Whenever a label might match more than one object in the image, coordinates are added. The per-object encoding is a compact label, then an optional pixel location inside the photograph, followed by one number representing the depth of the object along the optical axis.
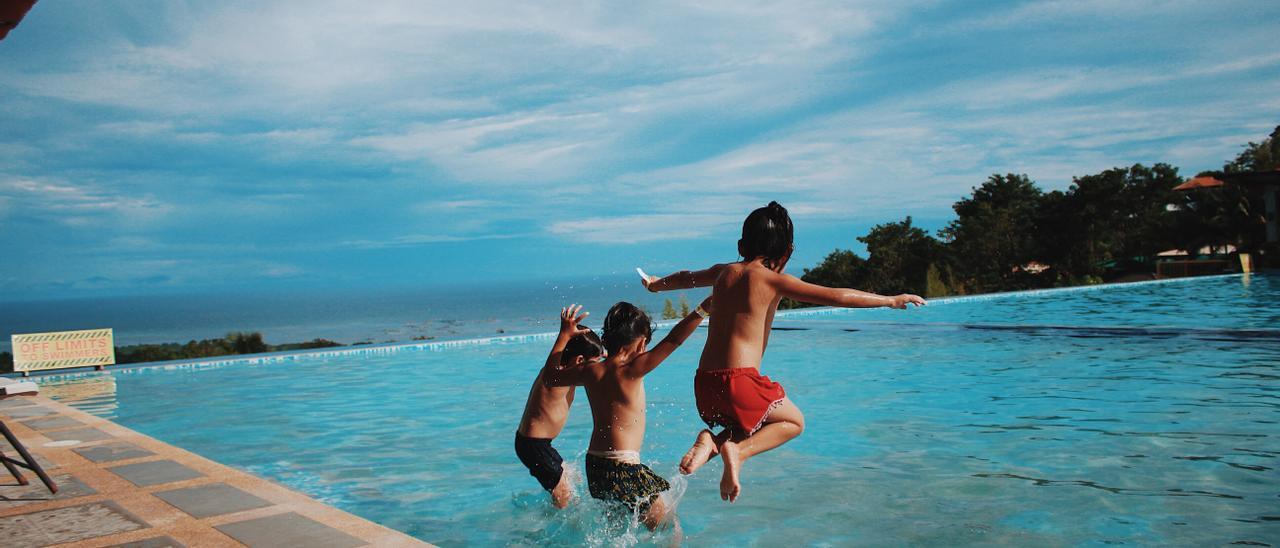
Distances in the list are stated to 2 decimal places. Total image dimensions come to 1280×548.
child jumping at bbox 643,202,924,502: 3.64
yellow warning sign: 14.37
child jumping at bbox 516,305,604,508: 4.49
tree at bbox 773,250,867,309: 30.83
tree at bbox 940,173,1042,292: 28.50
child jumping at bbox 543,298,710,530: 4.23
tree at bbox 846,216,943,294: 29.38
